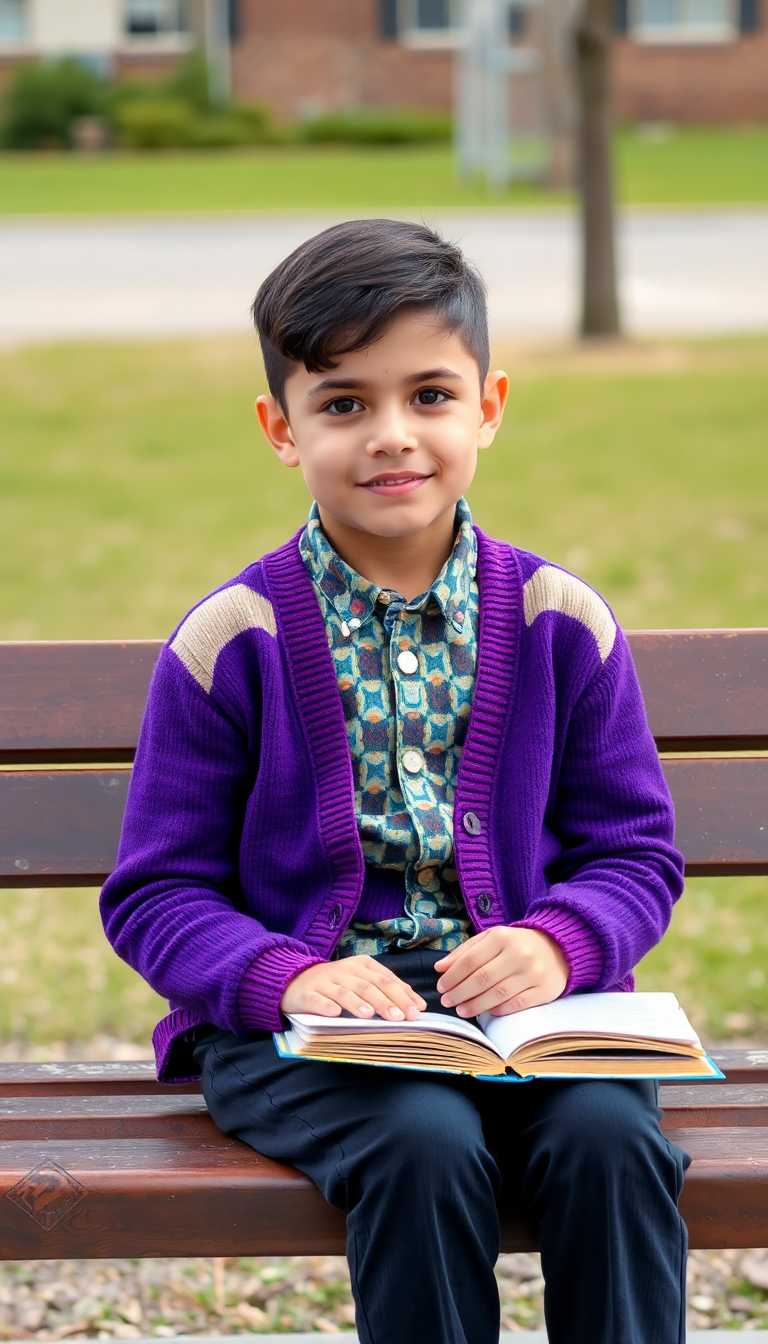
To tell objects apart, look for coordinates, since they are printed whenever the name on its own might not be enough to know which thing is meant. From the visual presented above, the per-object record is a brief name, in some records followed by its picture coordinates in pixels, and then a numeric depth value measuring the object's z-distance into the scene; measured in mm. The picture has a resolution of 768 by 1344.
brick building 32812
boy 2037
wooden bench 1981
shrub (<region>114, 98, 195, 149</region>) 31219
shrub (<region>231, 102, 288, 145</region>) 31828
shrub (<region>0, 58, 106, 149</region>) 31953
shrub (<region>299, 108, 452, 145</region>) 30984
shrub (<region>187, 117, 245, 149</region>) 30984
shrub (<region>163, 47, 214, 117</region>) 33312
